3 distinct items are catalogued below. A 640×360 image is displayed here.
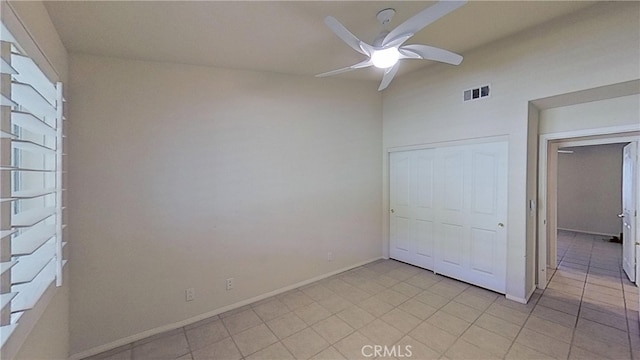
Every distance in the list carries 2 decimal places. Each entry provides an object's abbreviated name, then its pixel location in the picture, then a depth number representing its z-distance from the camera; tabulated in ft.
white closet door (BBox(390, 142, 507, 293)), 10.68
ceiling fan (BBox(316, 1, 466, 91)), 5.45
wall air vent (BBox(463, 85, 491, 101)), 10.57
